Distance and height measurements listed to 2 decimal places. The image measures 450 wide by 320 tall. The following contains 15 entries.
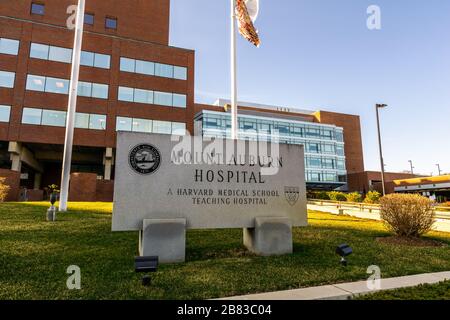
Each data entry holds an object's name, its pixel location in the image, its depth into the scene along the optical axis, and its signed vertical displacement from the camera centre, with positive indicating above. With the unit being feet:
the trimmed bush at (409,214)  30.86 -1.91
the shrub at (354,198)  109.39 -0.57
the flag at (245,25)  45.93 +28.04
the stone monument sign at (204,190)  22.66 +0.60
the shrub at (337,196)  122.29 +0.24
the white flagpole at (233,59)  45.50 +22.55
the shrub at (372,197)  99.90 -0.19
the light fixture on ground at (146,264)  15.45 -3.66
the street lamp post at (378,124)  87.10 +22.23
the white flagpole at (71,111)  52.32 +16.52
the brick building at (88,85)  97.14 +41.77
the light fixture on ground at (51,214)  37.35 -2.20
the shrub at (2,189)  71.38 +2.27
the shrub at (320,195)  137.08 +0.78
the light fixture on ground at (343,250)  20.24 -3.85
